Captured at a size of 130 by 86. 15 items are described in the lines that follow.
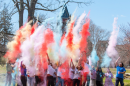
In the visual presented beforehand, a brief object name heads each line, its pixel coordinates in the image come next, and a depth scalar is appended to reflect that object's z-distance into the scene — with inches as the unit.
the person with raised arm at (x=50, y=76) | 546.9
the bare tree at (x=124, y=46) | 941.8
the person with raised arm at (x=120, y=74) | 567.4
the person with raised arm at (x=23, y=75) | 563.5
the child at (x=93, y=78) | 595.2
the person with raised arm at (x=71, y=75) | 572.4
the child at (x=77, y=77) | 561.6
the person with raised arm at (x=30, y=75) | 570.3
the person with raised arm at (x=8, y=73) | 680.4
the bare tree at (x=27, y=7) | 1008.1
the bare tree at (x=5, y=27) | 966.4
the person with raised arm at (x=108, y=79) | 575.8
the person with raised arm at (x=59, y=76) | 572.6
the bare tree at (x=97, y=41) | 2299.6
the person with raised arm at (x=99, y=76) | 578.2
